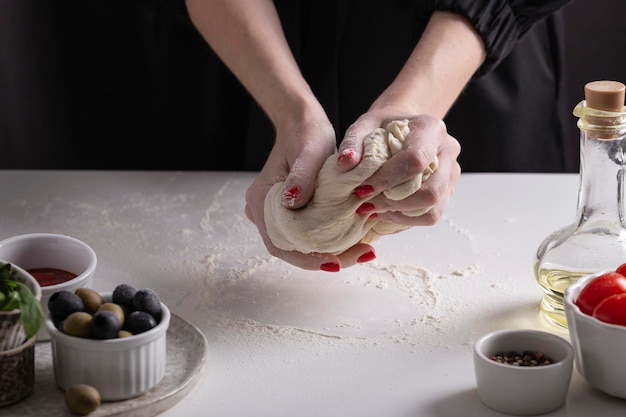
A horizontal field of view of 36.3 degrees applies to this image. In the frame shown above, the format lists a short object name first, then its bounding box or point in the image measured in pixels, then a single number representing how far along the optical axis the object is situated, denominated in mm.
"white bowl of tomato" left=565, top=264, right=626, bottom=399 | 1150
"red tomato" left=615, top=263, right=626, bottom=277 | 1250
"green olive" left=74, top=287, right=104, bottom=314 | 1193
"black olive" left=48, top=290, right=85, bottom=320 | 1181
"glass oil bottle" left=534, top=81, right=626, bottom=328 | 1300
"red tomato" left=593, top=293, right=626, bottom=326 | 1149
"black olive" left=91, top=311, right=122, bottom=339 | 1136
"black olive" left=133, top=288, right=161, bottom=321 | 1193
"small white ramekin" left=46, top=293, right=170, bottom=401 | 1141
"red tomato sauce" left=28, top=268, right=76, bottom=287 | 1348
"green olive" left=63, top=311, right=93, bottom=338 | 1148
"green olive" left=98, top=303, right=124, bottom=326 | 1165
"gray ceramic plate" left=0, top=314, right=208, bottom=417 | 1133
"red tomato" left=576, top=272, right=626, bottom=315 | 1187
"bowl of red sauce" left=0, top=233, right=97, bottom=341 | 1359
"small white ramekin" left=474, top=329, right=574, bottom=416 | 1140
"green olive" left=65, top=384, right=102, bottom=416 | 1110
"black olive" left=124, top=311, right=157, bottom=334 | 1169
